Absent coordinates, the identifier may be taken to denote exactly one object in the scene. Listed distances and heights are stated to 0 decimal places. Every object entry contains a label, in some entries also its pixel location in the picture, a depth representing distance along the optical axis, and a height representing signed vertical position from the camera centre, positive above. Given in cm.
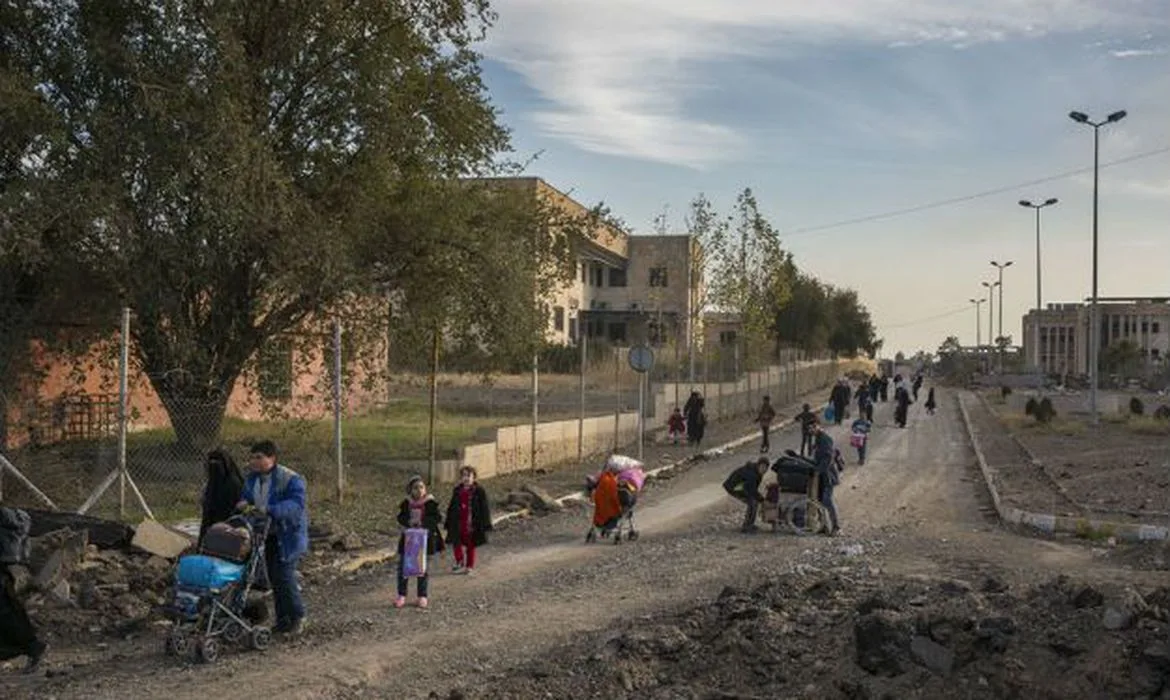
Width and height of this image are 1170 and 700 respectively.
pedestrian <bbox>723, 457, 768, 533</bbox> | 1556 -158
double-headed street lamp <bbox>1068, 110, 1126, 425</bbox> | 4300 +585
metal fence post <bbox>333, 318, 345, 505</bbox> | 1570 -67
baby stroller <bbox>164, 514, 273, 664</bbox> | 827 -164
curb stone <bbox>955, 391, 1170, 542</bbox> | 1498 -206
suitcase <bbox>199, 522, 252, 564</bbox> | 846 -132
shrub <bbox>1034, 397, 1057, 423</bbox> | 4159 -146
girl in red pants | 1189 -154
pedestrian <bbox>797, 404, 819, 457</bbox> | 1750 -95
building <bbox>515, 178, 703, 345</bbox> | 5281 +422
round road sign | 2428 +13
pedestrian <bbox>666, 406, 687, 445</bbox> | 3053 -155
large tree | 1513 +292
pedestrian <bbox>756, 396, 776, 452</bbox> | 2883 -126
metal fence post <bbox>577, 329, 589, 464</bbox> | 2505 -158
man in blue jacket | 888 -120
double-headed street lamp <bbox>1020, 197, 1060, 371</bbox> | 6900 +698
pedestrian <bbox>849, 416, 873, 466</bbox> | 2591 -149
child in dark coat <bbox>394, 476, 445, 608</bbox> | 1036 -141
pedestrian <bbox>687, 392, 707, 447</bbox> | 2942 -134
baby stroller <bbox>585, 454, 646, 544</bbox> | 1466 -167
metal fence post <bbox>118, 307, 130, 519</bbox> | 1241 -55
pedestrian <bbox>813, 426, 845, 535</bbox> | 1557 -139
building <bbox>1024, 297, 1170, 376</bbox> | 12679 +497
